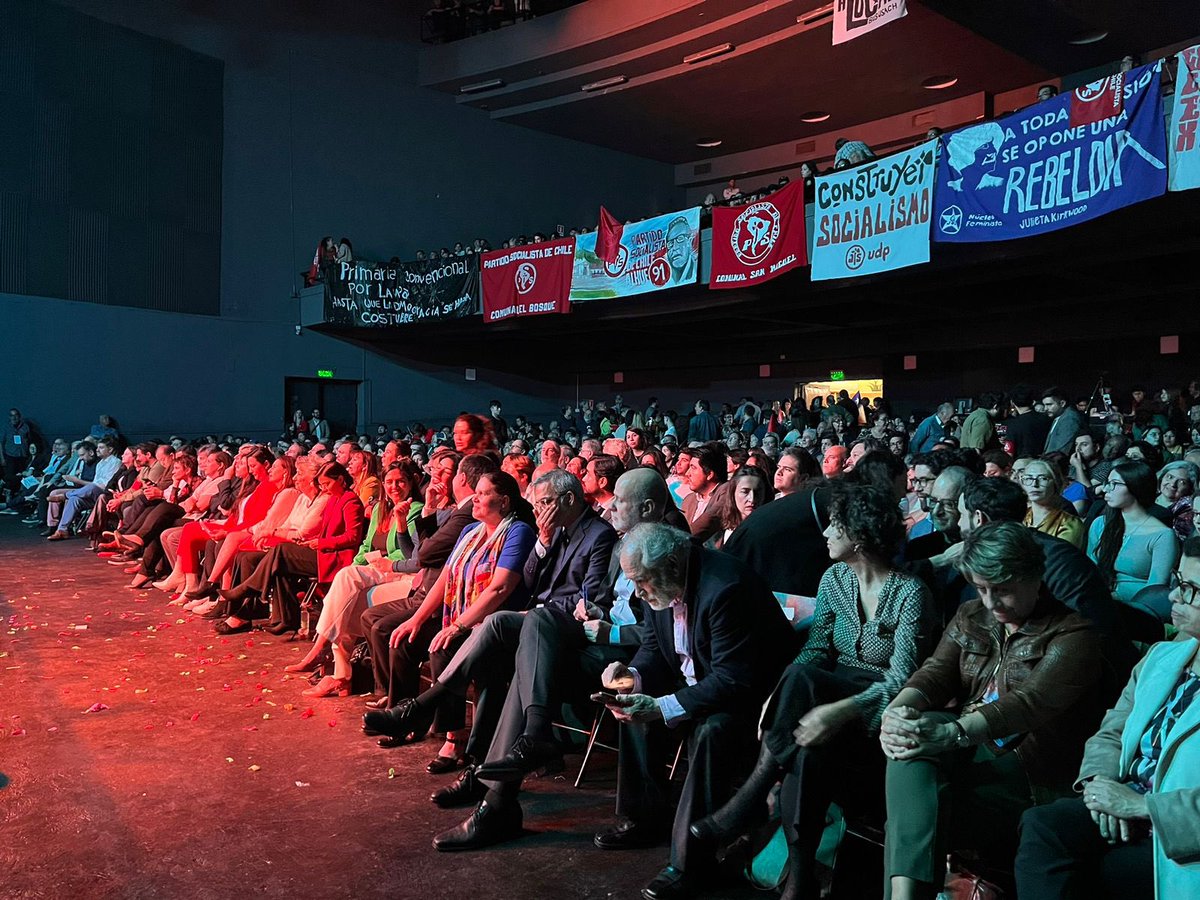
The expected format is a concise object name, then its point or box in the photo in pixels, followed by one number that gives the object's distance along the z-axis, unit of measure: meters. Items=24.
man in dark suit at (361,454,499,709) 4.66
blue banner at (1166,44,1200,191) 7.02
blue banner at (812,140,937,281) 9.53
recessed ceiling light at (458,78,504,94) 21.08
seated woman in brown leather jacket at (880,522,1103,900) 2.38
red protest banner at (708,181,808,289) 11.02
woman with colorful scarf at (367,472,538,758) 4.16
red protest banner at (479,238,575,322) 14.66
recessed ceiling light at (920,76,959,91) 17.58
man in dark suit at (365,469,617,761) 3.71
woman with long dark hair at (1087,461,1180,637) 4.16
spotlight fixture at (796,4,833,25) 14.95
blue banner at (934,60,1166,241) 7.44
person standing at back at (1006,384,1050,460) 9.10
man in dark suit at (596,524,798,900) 2.90
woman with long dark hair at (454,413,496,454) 6.63
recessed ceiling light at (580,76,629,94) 19.53
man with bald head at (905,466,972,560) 3.77
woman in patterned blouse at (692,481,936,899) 2.68
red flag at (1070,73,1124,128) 7.67
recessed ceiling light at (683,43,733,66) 17.16
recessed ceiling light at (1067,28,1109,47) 13.79
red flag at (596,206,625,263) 13.82
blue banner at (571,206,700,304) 12.66
